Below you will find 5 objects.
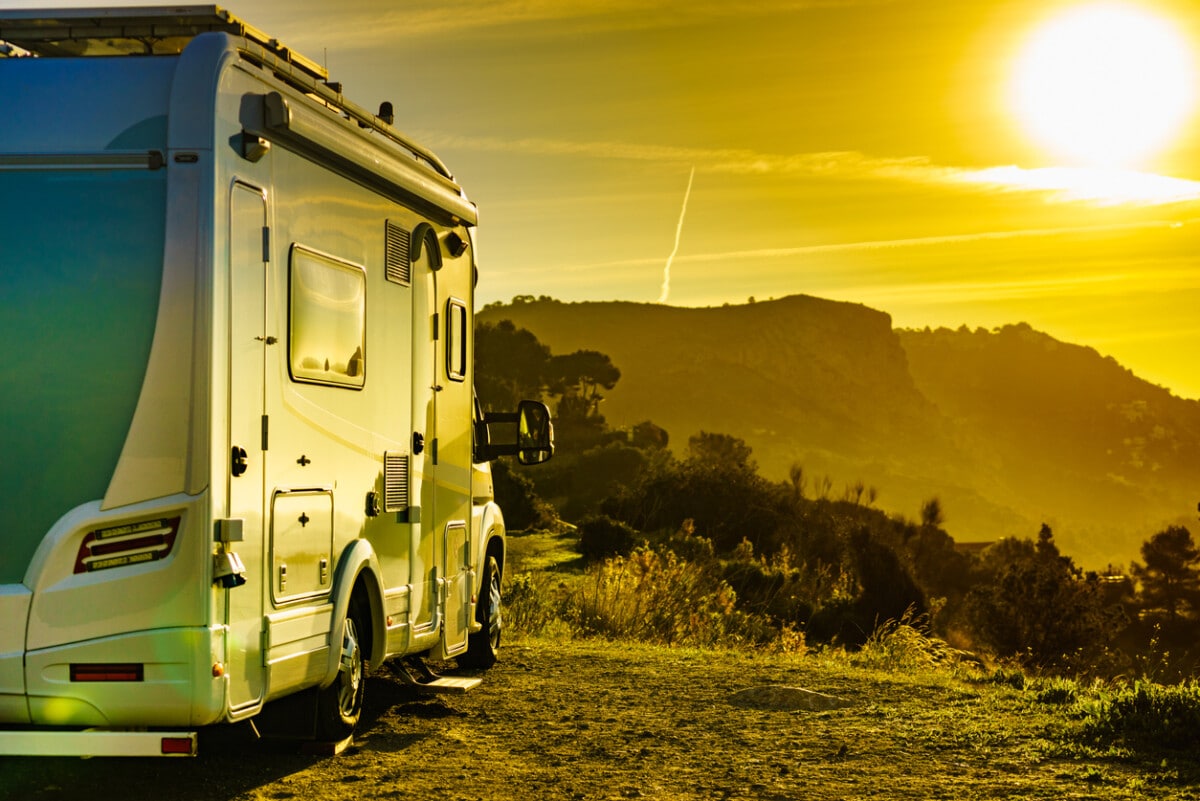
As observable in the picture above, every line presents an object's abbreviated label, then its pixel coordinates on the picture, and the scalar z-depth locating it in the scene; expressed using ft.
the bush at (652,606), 51.78
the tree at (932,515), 199.31
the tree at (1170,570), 220.64
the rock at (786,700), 34.37
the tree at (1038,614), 133.69
